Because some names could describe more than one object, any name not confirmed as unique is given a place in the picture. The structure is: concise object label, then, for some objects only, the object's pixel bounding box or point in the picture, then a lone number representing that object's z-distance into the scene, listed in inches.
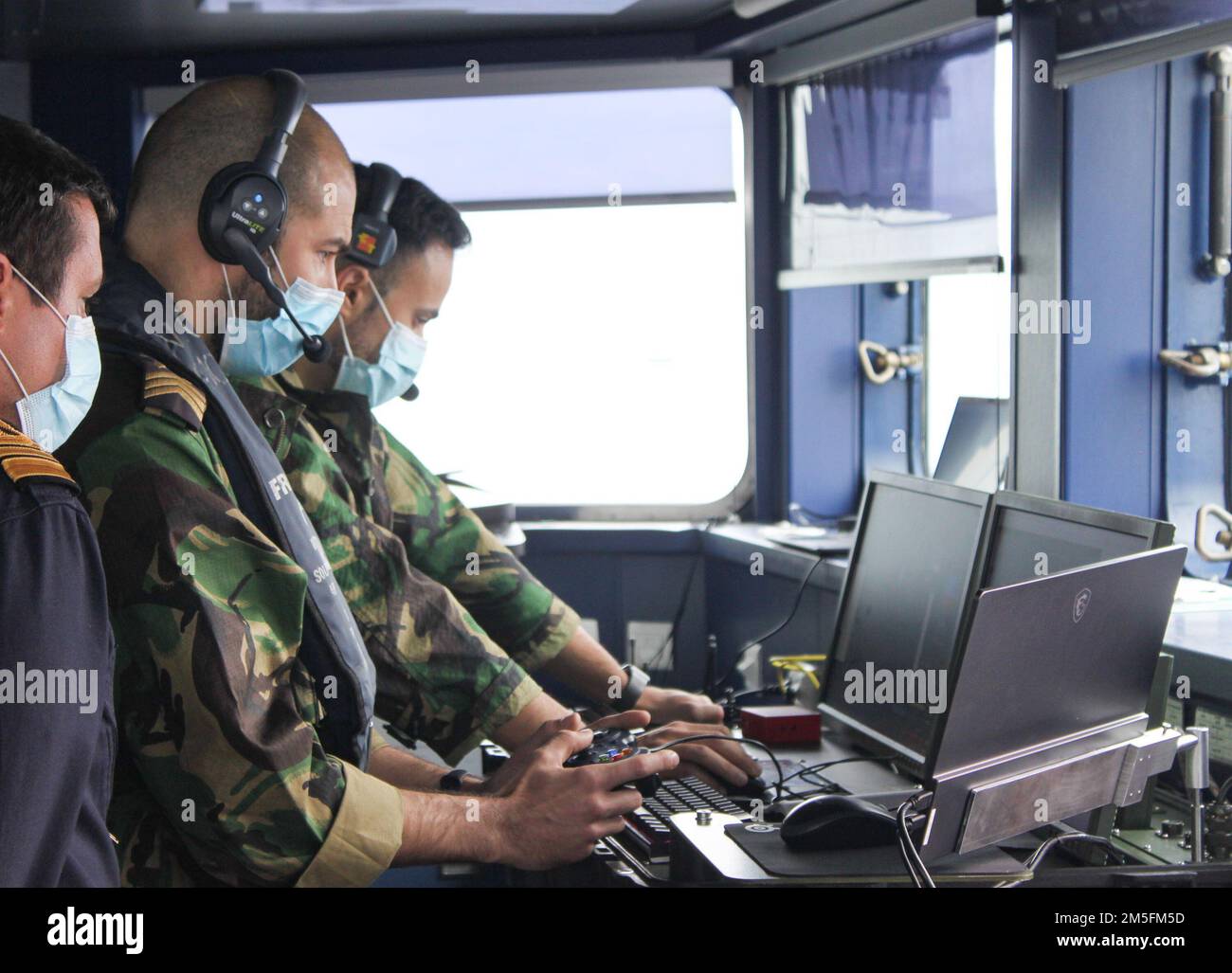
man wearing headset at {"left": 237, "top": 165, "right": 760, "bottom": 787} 82.1
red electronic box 80.7
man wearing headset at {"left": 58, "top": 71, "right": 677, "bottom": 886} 51.1
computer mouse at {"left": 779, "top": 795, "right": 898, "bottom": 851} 53.4
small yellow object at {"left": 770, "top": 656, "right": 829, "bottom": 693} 88.0
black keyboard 62.5
